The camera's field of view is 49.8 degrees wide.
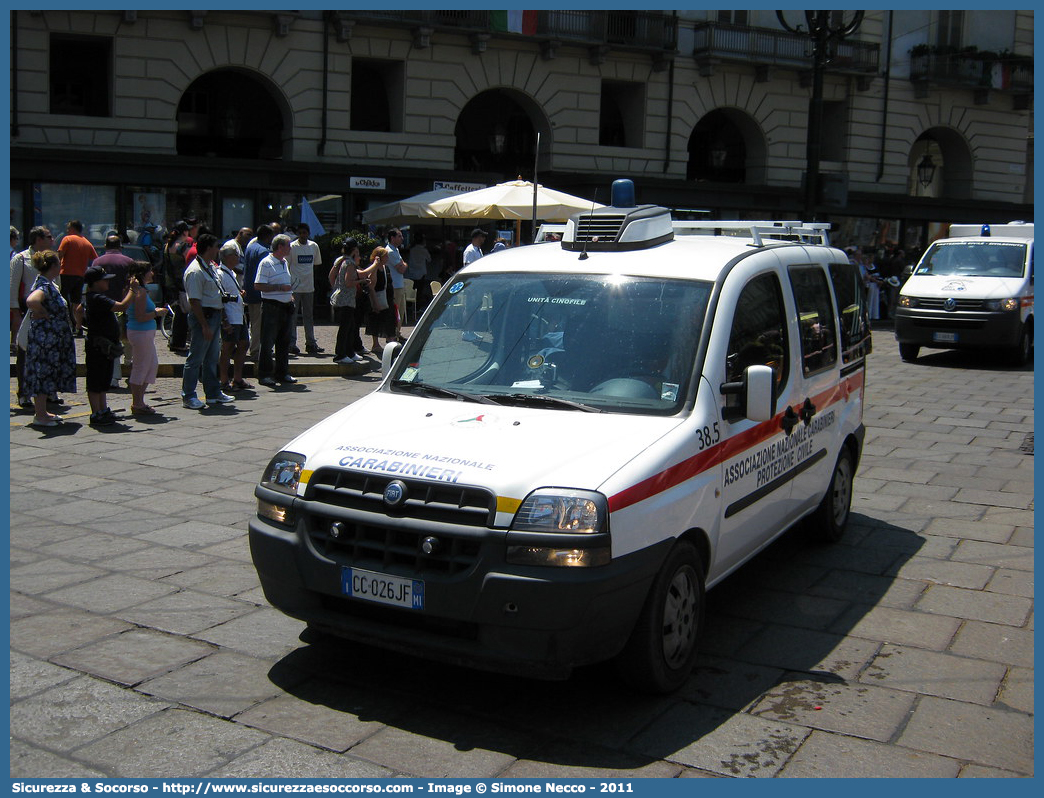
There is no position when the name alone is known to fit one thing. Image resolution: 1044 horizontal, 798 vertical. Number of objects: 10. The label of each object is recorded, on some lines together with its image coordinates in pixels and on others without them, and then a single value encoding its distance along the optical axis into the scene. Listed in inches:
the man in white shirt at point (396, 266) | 661.9
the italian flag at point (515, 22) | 1048.2
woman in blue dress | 409.1
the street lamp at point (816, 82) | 786.8
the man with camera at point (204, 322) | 457.4
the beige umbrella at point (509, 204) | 738.8
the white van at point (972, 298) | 674.8
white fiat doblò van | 169.2
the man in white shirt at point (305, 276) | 617.3
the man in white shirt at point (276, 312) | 515.5
